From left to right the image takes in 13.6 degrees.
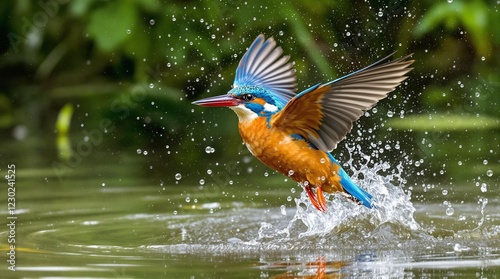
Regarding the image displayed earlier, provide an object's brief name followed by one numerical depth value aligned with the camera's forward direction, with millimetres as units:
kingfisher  9453
